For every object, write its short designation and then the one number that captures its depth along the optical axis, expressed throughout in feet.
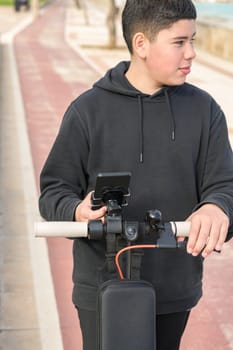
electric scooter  9.76
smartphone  9.54
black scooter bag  9.76
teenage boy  10.78
